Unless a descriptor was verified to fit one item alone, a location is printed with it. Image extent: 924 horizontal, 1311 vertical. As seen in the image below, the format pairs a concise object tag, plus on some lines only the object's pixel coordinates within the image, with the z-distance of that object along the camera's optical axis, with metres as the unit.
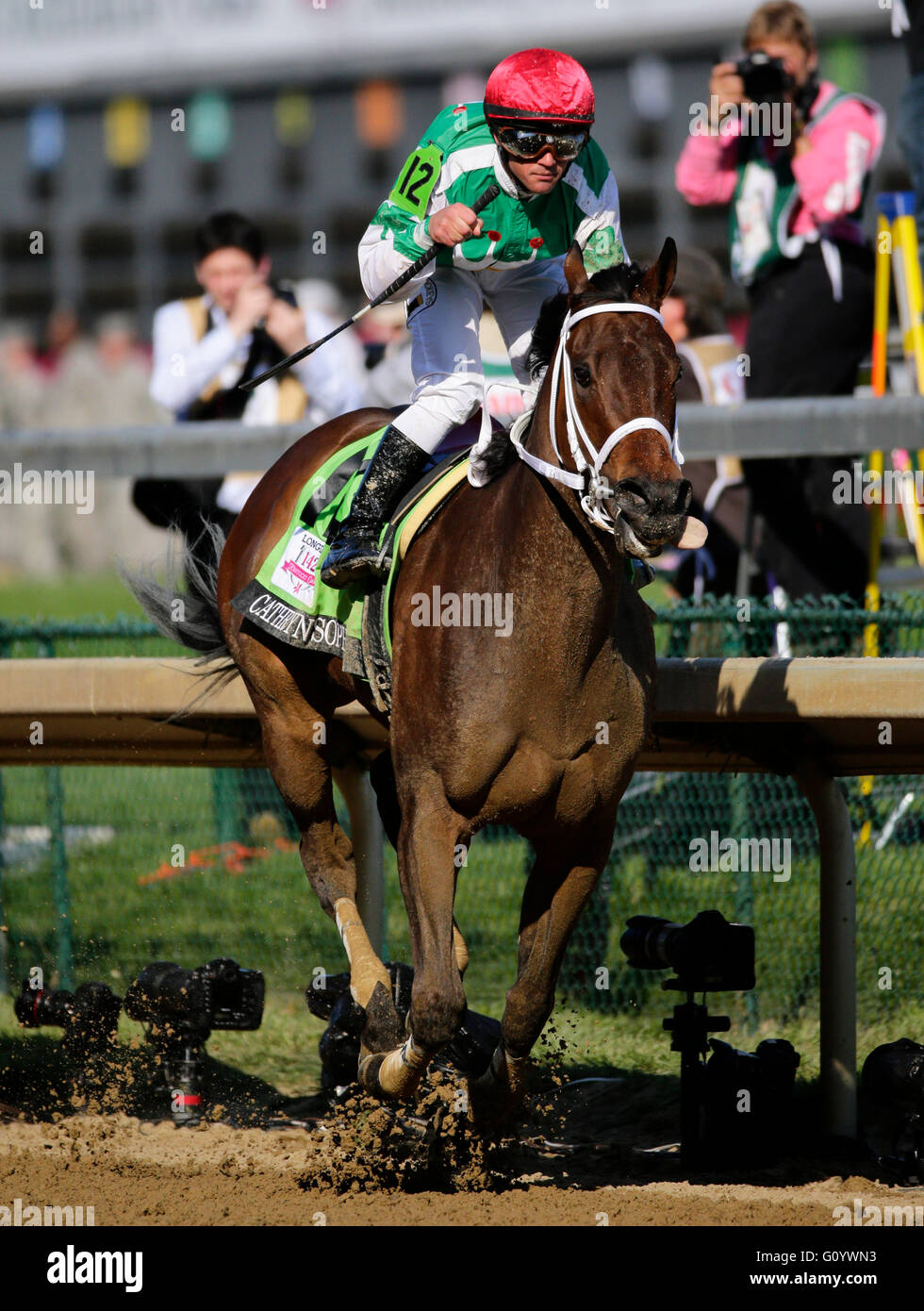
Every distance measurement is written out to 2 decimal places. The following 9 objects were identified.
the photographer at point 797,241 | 15.71
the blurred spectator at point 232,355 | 18.03
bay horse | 8.53
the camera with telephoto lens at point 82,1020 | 13.12
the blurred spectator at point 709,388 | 17.00
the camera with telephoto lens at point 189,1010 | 12.58
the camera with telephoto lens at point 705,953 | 11.12
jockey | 9.49
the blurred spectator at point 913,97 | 15.38
